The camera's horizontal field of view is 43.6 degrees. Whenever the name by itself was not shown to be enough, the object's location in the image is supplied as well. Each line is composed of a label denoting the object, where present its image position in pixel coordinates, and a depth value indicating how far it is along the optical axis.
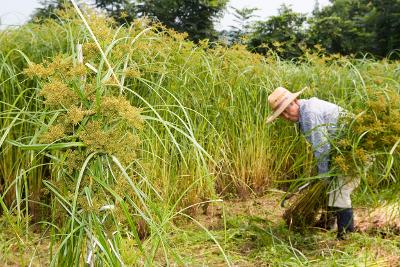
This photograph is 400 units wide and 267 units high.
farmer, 2.87
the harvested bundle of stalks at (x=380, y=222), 3.24
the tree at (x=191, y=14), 16.42
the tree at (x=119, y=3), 16.79
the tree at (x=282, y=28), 16.52
